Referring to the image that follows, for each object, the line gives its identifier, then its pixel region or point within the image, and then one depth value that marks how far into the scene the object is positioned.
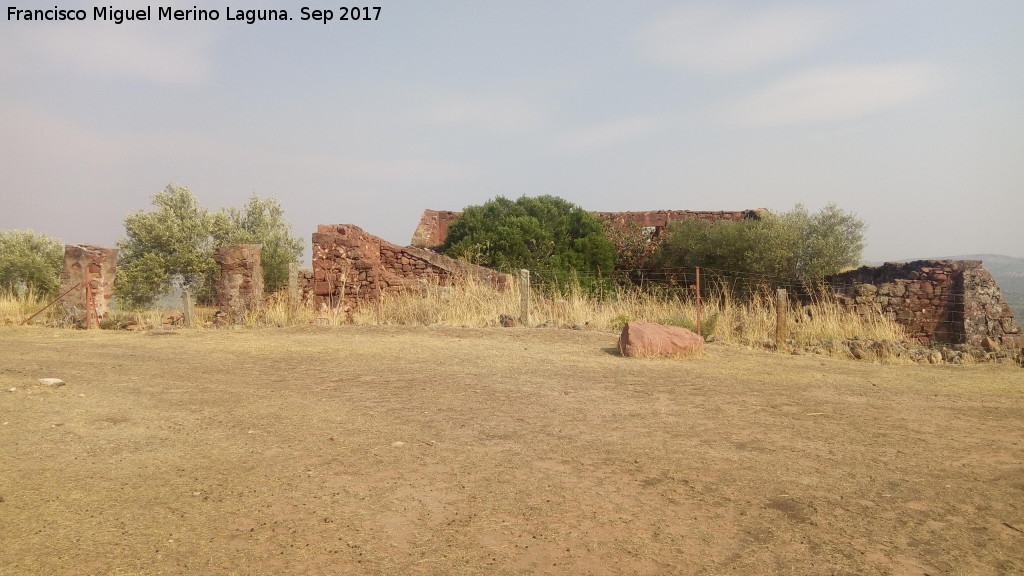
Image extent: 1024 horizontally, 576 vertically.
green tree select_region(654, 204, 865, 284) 19.70
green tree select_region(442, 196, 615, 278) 21.25
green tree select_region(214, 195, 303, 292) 21.58
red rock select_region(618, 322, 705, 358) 10.16
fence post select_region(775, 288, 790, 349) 12.11
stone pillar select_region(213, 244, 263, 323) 15.21
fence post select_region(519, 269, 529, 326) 13.45
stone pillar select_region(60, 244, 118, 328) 14.37
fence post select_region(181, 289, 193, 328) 14.10
